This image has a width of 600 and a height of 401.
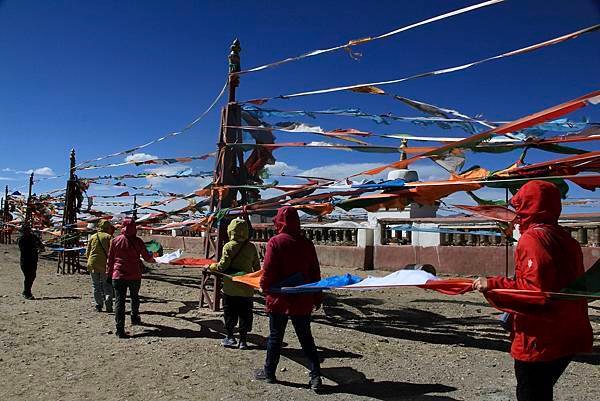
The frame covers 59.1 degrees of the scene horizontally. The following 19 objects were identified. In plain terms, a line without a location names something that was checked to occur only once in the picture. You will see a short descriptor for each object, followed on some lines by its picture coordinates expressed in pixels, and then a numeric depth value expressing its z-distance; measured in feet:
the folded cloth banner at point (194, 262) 27.38
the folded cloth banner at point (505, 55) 12.94
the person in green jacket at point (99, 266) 30.40
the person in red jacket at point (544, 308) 9.93
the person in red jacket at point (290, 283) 16.79
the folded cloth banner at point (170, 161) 34.21
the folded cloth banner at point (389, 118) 21.21
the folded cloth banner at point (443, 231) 31.55
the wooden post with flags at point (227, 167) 29.96
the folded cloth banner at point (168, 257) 29.60
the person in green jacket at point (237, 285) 21.88
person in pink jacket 24.91
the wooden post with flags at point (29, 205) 78.12
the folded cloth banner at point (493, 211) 24.81
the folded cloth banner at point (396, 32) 13.93
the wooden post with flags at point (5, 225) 102.37
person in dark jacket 36.06
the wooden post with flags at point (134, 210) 40.50
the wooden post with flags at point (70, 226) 50.44
